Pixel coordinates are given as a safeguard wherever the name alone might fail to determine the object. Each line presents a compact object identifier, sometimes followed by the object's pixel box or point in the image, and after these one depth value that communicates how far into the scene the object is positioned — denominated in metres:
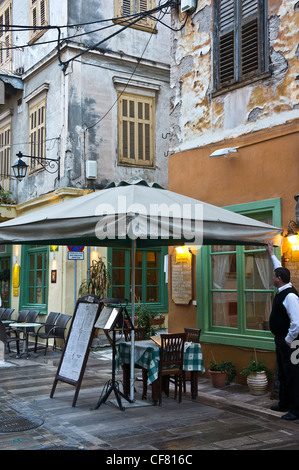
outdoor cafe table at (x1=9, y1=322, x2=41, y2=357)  11.27
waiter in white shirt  5.84
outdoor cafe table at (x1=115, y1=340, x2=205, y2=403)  6.54
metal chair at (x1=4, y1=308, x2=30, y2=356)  11.36
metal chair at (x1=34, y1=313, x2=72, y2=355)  11.48
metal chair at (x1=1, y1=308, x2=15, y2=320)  13.88
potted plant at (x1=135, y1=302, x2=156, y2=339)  10.24
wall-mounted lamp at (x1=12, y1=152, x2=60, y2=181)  13.16
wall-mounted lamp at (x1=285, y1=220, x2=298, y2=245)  6.91
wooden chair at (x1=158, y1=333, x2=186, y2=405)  6.49
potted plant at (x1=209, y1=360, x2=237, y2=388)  7.64
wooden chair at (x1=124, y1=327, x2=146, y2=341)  7.82
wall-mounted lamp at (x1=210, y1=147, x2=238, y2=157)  7.90
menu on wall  8.79
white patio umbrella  5.36
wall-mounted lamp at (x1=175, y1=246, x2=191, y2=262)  8.83
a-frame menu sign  6.54
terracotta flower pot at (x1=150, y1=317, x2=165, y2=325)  10.41
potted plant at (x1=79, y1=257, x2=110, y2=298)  12.32
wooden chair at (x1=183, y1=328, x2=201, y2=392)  7.29
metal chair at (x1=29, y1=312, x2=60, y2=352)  11.80
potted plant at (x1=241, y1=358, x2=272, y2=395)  7.11
